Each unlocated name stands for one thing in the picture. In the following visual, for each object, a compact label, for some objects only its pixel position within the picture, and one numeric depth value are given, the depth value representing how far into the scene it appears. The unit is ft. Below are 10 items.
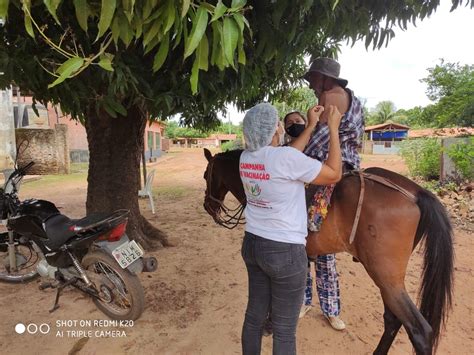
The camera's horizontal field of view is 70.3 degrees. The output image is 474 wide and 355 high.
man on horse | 8.00
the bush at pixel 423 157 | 35.60
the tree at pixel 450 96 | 36.76
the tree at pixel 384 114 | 156.58
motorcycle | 9.17
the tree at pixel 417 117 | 48.79
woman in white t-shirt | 5.76
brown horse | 7.11
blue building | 119.65
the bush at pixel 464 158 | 28.81
